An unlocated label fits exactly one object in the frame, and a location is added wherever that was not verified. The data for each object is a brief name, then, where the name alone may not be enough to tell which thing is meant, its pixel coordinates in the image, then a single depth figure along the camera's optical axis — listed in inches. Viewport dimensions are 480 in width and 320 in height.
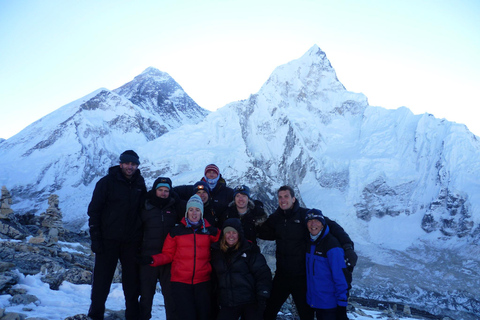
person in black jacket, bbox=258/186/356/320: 214.5
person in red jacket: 196.2
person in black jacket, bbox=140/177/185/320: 211.0
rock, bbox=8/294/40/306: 213.2
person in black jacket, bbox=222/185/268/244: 224.4
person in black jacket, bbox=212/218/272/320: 193.3
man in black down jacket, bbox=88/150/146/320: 203.9
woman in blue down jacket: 195.0
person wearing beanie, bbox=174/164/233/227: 242.8
